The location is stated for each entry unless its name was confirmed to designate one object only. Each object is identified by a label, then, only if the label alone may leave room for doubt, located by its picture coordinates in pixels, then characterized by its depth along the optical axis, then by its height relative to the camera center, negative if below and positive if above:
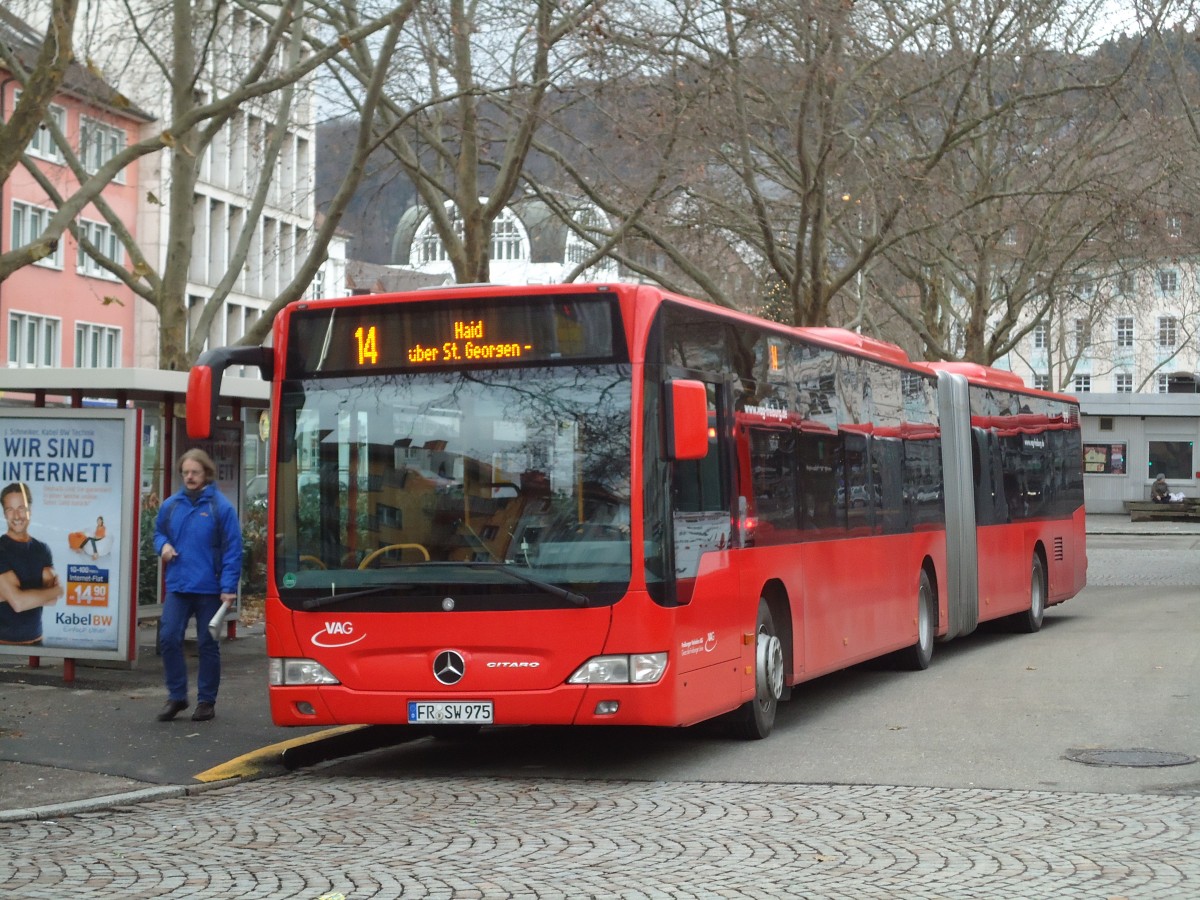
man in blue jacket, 12.45 -0.22
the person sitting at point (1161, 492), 58.25 +1.15
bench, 56.91 +0.54
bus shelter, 14.35 +0.99
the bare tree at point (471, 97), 21.72 +5.70
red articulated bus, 10.38 +0.14
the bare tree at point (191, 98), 22.44 +5.49
